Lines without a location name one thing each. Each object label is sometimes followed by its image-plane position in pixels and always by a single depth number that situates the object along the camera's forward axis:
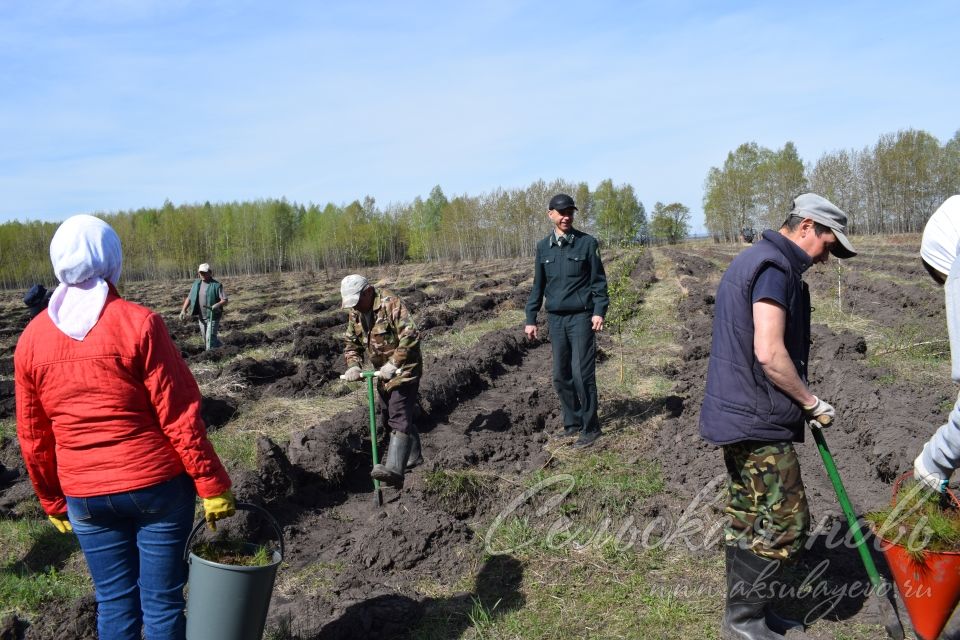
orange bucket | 2.90
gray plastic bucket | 2.81
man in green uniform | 6.27
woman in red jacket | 2.62
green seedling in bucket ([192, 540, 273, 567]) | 3.06
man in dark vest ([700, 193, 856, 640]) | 3.04
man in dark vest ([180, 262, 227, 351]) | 11.87
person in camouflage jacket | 5.48
